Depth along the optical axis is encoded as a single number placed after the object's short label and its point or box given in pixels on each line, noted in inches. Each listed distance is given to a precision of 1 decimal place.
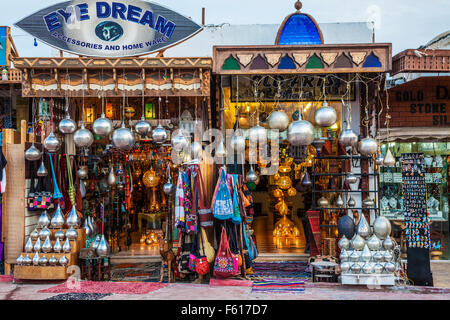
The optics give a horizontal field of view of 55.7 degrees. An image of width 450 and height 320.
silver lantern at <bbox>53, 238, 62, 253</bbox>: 283.3
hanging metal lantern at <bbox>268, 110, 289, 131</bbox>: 270.7
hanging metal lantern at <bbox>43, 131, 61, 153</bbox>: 274.9
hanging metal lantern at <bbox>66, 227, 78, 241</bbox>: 289.9
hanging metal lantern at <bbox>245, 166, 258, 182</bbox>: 327.3
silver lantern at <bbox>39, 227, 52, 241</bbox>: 287.0
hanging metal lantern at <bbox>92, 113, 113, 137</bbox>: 266.5
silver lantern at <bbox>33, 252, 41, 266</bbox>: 277.6
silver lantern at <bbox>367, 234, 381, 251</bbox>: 265.7
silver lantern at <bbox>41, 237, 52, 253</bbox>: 281.1
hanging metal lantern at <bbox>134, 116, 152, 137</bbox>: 278.4
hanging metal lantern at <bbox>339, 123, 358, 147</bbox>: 263.9
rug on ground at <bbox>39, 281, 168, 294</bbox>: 254.5
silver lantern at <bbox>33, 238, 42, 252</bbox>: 282.2
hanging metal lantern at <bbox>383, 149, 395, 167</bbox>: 302.8
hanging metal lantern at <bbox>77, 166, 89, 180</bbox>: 340.2
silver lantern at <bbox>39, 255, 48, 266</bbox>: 277.7
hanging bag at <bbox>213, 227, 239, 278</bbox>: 274.2
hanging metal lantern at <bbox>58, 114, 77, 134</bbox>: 273.4
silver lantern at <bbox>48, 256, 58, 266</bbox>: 277.1
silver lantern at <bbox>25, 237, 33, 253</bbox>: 283.3
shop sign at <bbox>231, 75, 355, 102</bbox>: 334.3
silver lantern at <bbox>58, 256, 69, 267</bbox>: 276.8
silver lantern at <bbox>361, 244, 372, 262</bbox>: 262.1
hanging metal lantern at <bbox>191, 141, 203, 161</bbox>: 292.4
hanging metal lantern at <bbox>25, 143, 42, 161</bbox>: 285.3
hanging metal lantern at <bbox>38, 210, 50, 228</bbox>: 294.0
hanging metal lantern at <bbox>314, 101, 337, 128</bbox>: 252.4
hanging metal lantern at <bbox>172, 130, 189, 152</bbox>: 275.9
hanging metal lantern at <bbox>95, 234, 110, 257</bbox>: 294.7
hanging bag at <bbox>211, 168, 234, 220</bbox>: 275.3
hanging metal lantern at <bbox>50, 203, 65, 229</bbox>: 293.7
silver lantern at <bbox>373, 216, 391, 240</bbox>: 270.7
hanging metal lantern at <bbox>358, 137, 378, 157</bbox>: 270.1
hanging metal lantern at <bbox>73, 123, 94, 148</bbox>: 268.8
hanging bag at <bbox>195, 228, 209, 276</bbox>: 279.3
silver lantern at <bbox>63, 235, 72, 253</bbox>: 283.6
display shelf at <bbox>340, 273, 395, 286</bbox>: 257.1
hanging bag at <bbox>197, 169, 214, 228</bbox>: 284.0
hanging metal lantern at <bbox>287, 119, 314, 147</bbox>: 245.3
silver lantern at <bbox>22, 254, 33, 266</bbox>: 278.5
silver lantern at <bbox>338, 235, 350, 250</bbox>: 271.1
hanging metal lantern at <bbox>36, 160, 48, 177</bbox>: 300.2
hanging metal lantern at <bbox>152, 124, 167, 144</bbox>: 272.4
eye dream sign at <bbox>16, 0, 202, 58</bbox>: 296.4
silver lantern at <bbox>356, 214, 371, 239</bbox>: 274.7
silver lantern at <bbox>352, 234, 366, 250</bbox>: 267.3
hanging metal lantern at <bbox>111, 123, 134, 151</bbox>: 264.8
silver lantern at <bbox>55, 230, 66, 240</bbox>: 289.9
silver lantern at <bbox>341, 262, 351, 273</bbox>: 259.8
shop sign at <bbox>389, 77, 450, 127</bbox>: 372.2
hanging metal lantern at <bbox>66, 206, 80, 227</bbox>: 294.5
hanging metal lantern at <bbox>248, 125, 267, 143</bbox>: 269.0
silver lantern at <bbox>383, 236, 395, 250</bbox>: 265.6
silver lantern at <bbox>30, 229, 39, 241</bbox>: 289.6
